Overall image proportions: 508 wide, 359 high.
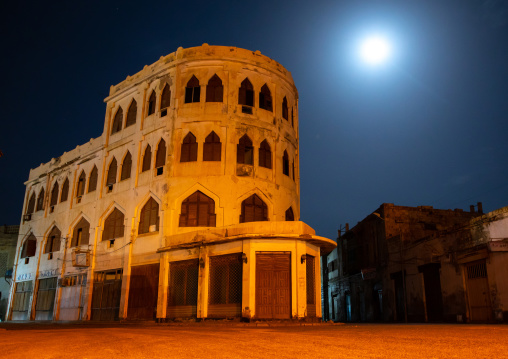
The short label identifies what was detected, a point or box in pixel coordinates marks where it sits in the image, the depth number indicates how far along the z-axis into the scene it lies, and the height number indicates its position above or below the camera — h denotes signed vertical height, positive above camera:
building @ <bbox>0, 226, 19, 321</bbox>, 34.22 +3.61
